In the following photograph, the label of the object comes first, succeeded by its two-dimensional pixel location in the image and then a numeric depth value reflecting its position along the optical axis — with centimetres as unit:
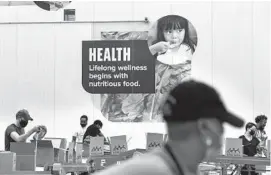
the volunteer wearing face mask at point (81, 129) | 1073
